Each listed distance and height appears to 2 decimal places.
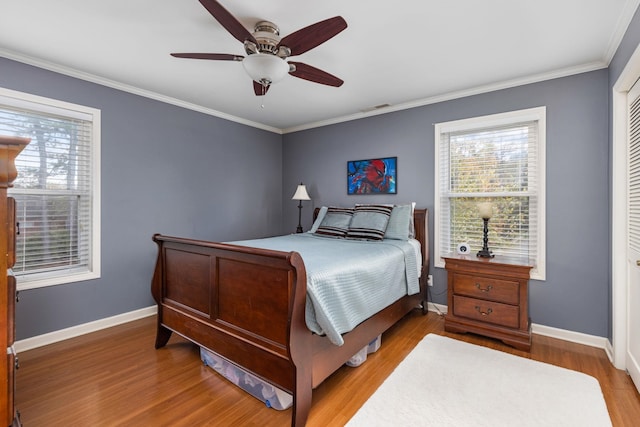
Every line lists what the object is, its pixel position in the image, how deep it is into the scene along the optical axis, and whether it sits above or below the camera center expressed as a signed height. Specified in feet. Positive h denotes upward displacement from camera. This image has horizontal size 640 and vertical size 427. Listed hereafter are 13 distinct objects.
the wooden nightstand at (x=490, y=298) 8.36 -2.41
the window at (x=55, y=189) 8.39 +0.71
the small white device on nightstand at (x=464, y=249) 10.07 -1.13
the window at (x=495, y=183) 9.43 +1.06
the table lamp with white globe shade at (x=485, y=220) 9.44 -0.17
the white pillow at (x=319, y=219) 12.38 -0.19
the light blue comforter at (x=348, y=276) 5.57 -1.43
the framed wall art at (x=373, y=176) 12.16 +1.60
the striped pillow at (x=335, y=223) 11.33 -0.32
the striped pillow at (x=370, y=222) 10.46 -0.28
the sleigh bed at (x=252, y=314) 5.25 -2.09
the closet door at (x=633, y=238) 6.47 -0.51
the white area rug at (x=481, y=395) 5.51 -3.66
